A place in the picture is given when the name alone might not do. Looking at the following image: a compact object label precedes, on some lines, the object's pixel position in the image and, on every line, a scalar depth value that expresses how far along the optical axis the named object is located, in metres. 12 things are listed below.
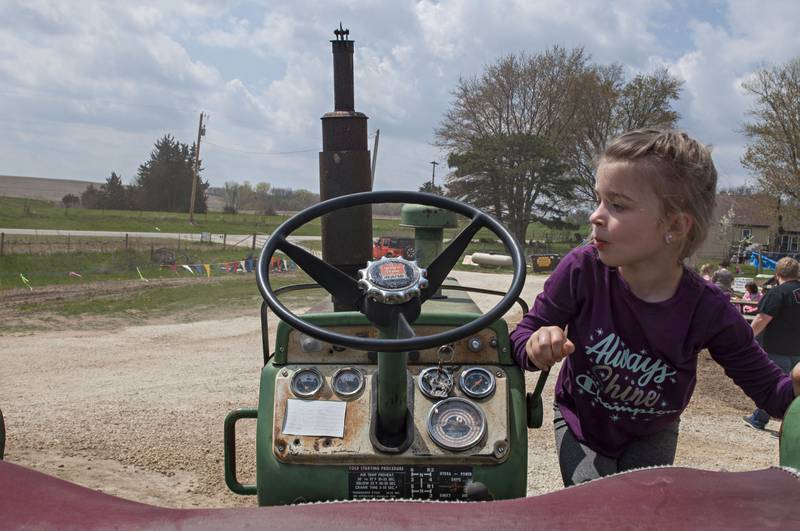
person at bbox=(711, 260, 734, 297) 10.78
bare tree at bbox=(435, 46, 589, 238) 36.91
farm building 29.30
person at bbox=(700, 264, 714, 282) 11.02
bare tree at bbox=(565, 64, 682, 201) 38.12
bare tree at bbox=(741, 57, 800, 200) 27.17
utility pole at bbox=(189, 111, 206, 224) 41.62
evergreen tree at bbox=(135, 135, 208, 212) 60.84
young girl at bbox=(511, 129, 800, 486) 1.93
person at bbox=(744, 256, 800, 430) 6.68
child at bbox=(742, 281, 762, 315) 10.47
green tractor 1.97
